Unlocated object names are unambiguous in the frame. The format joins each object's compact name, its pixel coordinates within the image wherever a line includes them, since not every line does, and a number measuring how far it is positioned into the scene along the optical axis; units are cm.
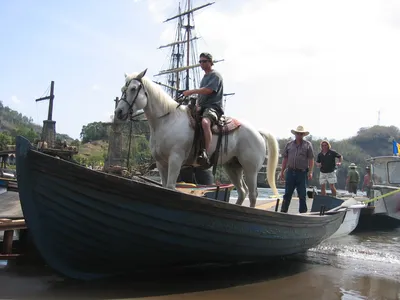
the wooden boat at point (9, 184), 1023
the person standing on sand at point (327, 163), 1108
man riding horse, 616
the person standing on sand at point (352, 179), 1473
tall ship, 5347
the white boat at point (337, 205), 921
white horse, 569
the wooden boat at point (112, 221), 439
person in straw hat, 789
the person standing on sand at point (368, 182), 1525
